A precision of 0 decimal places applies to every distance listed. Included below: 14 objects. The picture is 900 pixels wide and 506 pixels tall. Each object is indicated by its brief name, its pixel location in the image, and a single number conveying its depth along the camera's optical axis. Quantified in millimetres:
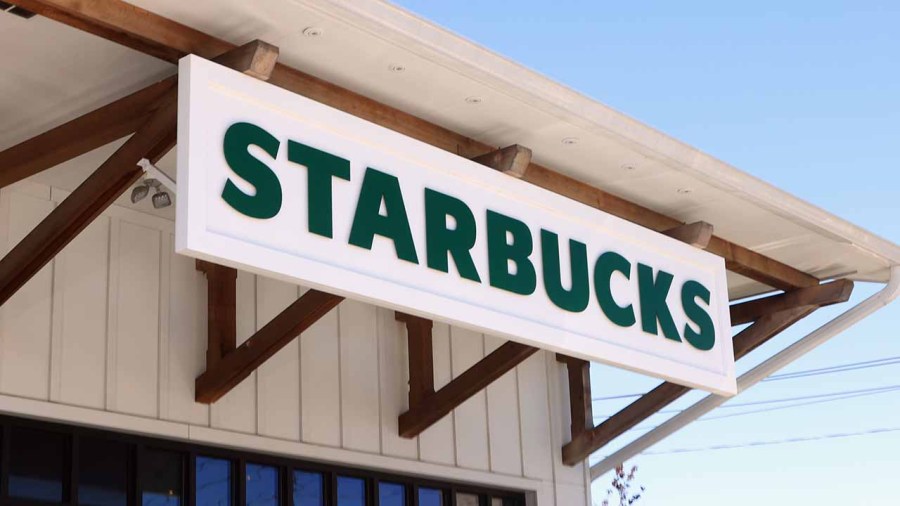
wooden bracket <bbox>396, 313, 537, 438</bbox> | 9016
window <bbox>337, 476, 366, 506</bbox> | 9078
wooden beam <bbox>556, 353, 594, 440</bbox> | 10547
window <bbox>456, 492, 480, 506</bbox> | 9867
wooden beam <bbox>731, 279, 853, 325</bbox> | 9414
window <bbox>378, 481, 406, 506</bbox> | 9336
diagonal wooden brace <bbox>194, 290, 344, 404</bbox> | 7758
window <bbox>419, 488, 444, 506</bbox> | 9594
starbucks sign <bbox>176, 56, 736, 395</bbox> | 5766
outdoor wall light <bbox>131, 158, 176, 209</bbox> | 7352
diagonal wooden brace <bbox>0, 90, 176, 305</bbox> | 6191
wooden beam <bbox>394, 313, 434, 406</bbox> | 9484
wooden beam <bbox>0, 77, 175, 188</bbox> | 6348
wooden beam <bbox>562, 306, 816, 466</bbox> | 9617
